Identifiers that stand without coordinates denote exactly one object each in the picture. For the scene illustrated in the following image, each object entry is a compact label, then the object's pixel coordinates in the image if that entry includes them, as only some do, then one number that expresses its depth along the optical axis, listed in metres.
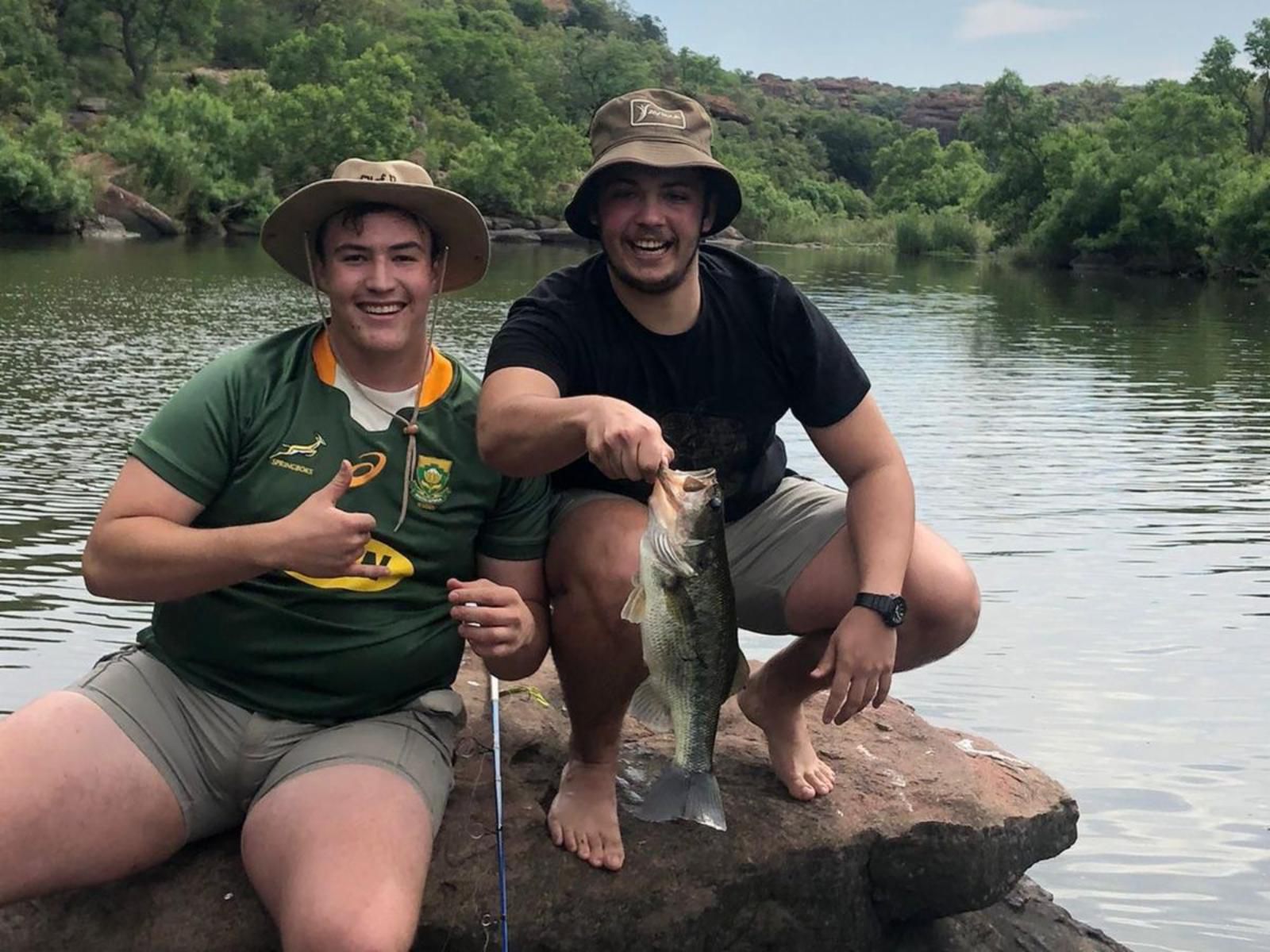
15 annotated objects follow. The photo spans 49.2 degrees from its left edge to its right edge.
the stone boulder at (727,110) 133.25
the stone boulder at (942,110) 166.38
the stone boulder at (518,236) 62.62
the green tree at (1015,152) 66.25
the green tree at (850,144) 142.38
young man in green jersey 3.04
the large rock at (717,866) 3.36
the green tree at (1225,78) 63.75
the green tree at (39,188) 43.62
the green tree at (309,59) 76.81
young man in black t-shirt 3.67
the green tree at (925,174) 104.75
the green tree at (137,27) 72.88
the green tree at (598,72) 109.81
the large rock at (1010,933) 4.16
